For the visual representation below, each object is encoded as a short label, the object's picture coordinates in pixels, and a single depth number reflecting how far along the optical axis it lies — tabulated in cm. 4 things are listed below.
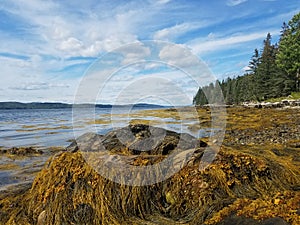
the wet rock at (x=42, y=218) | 344
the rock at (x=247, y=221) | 234
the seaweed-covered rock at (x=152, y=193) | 325
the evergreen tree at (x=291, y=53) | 3706
